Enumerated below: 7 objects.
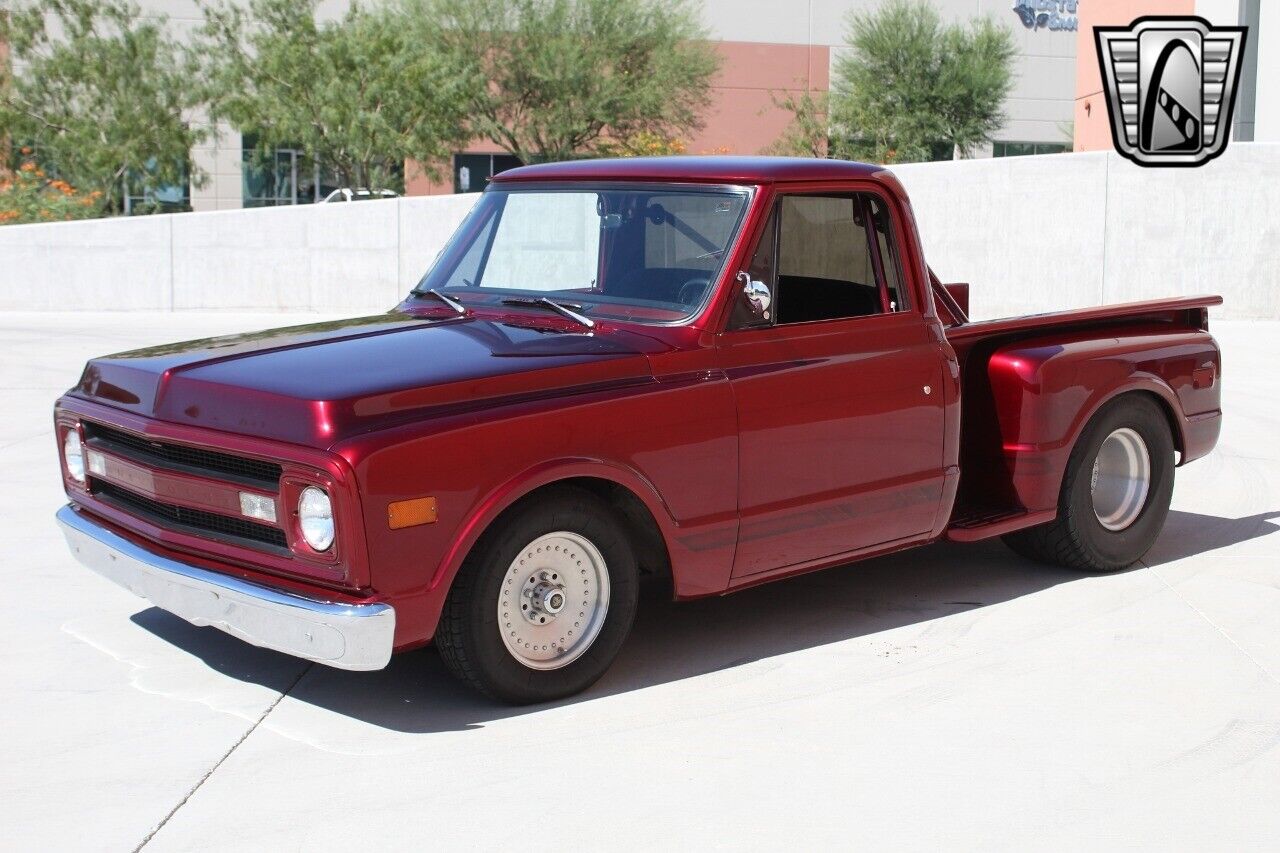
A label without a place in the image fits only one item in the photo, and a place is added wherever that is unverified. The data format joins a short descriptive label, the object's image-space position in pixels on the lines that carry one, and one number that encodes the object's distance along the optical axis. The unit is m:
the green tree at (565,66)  46.50
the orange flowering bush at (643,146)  44.09
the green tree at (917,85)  50.34
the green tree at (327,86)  38.47
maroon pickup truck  4.74
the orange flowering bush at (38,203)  24.59
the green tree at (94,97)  36.72
